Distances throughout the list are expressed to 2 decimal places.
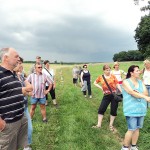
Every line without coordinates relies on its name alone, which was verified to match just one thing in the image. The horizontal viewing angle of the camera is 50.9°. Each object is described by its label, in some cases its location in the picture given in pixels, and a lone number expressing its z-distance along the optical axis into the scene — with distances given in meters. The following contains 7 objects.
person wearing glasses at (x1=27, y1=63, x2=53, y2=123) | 4.91
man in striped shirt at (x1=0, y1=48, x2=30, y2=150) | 2.55
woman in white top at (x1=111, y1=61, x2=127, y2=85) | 6.40
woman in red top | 4.76
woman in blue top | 3.53
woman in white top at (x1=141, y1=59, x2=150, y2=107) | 6.16
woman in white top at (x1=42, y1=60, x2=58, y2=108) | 6.83
